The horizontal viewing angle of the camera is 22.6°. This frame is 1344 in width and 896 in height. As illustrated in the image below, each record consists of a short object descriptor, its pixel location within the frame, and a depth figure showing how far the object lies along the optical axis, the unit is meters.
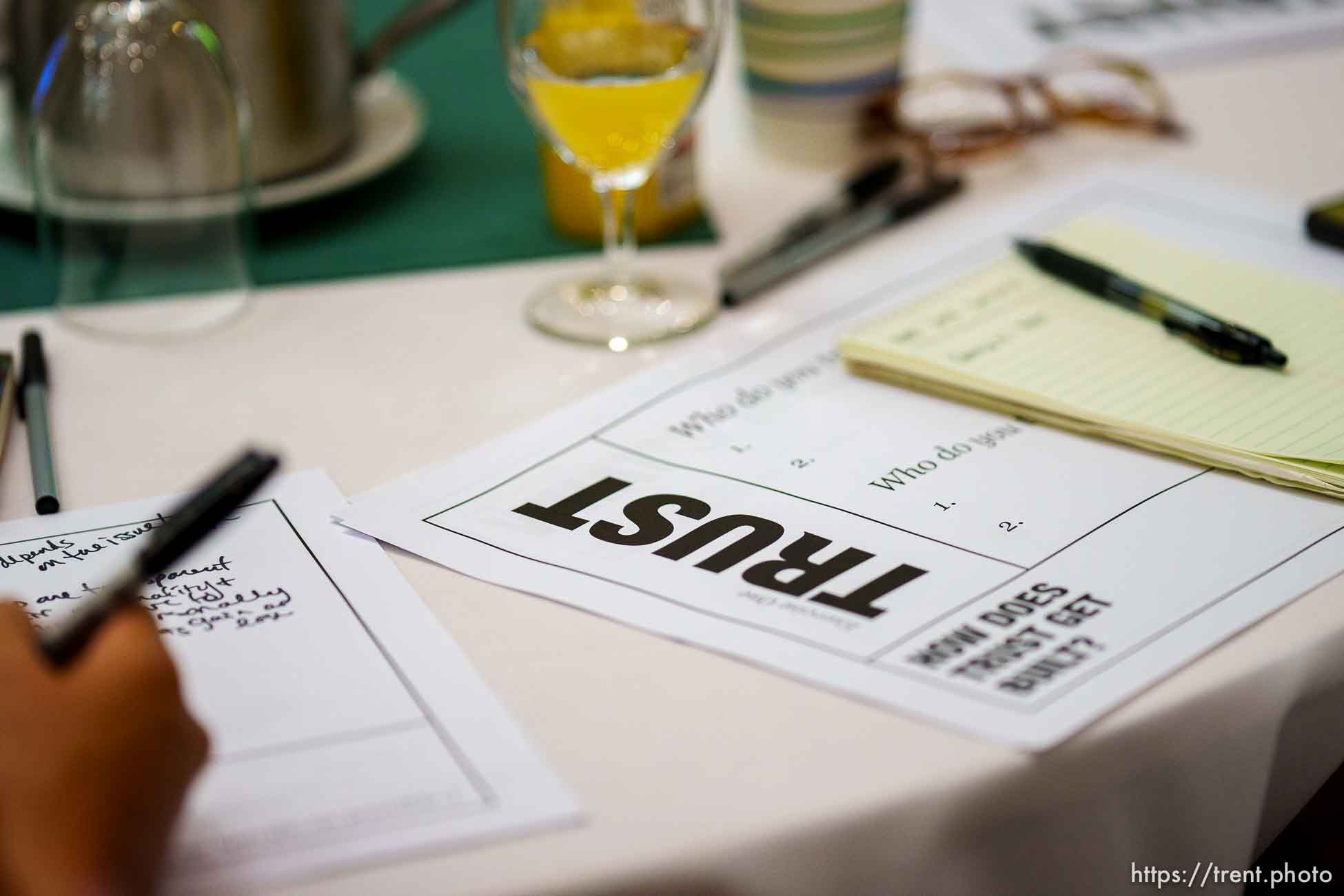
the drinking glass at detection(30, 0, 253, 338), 1.30
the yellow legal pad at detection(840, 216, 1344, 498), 1.19
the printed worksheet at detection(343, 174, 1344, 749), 1.11
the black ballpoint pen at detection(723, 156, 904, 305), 1.32
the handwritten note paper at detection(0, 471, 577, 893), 1.06
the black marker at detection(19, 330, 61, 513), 1.18
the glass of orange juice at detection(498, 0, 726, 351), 1.26
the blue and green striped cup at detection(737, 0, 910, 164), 1.40
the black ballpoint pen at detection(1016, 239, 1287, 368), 1.23
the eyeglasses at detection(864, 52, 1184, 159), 1.42
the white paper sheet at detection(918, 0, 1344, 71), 1.54
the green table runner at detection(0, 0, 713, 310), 1.35
